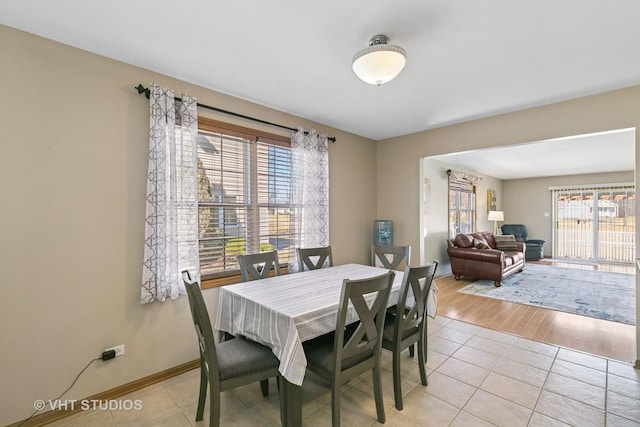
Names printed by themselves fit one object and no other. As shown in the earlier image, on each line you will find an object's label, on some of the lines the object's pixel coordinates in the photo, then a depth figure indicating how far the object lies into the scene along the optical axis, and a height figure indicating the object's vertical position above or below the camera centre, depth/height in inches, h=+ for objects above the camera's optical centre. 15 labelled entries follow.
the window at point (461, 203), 260.5 +9.1
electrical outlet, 86.3 -41.5
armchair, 313.5 -33.9
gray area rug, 154.3 -53.7
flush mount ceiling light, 71.8 +39.7
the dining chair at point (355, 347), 63.5 -33.5
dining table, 62.8 -25.8
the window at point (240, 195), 108.7 +7.7
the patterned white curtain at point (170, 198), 90.7 +5.5
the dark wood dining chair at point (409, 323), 77.9 -33.6
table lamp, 311.7 -4.8
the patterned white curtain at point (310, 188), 135.7 +12.5
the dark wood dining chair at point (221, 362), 61.8 -35.0
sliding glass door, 291.6 -12.7
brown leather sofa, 205.0 -37.0
